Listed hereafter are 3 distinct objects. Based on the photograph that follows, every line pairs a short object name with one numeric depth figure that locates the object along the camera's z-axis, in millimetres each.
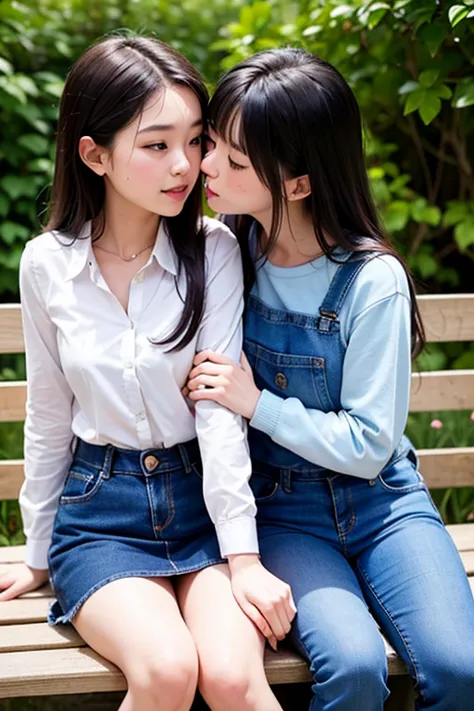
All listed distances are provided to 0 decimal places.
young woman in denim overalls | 1839
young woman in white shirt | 1858
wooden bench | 1854
